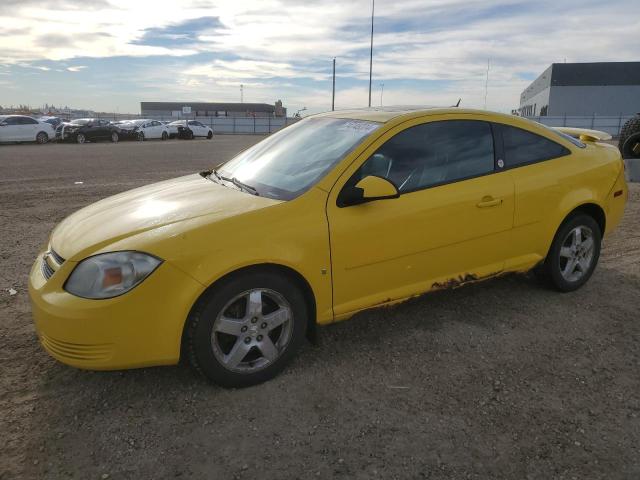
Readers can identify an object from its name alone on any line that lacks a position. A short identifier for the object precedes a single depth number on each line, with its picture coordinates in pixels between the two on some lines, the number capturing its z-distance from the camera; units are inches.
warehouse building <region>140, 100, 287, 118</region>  3213.6
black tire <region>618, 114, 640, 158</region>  386.6
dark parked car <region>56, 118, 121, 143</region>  1008.2
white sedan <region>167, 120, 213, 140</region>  1301.7
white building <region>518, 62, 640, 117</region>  1925.4
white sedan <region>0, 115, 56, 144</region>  893.8
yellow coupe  104.2
